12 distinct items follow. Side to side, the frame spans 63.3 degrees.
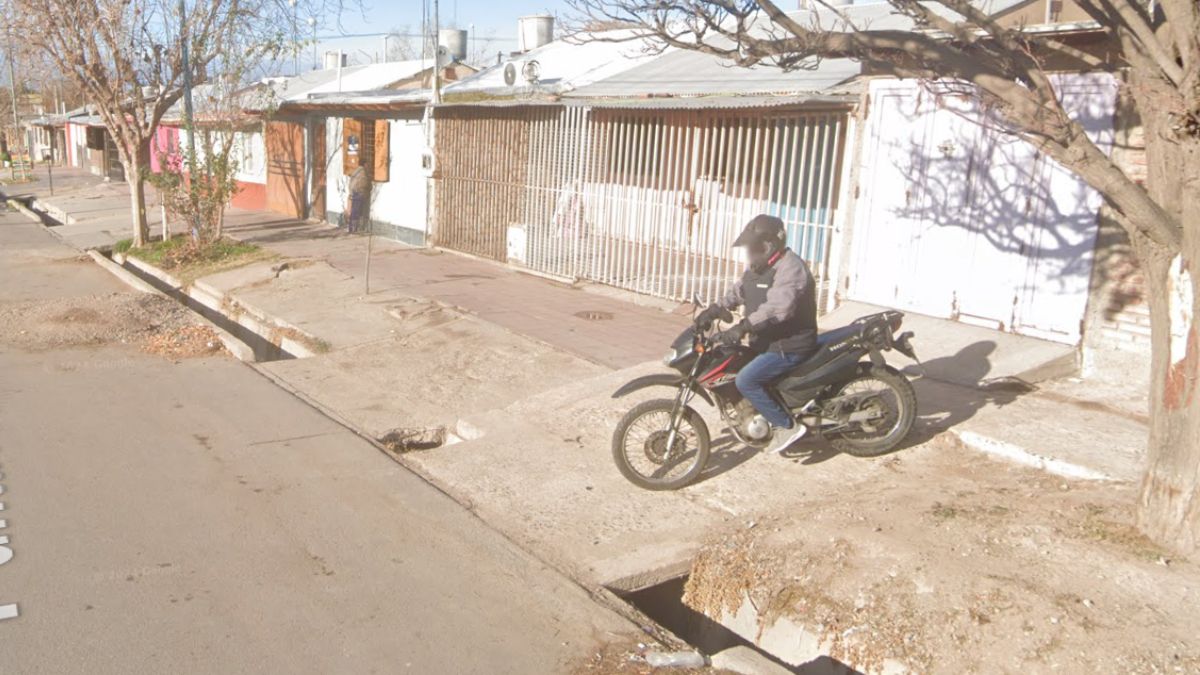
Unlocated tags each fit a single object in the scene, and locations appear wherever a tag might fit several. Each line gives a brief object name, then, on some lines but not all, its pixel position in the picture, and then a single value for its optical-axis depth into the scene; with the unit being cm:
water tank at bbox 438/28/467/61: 2300
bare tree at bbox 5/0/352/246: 1641
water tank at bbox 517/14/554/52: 2203
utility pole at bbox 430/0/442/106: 1676
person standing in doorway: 2000
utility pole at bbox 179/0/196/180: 1683
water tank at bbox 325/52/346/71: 3180
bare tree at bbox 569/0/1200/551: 459
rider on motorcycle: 607
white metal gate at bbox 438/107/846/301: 1089
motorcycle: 623
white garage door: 800
